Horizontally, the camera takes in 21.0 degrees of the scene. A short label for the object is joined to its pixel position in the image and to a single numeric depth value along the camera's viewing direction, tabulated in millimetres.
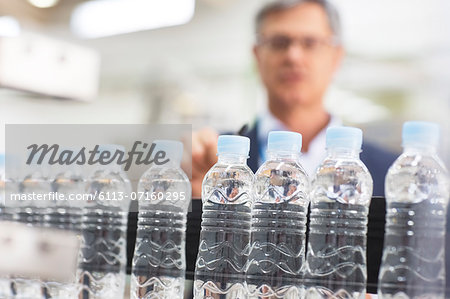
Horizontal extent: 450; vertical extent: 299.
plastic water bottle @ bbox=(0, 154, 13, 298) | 1386
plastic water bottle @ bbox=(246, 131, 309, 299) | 1180
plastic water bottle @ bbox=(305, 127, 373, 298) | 1142
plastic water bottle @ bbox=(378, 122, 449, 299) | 1112
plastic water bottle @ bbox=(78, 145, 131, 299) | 1314
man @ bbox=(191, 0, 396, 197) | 2054
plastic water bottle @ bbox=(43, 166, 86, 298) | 1409
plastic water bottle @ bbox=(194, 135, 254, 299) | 1203
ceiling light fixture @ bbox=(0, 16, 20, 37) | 2513
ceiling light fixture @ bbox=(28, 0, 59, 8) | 2717
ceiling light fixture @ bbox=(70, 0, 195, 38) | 2525
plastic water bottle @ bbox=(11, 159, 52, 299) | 1368
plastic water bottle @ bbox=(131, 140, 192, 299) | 1264
